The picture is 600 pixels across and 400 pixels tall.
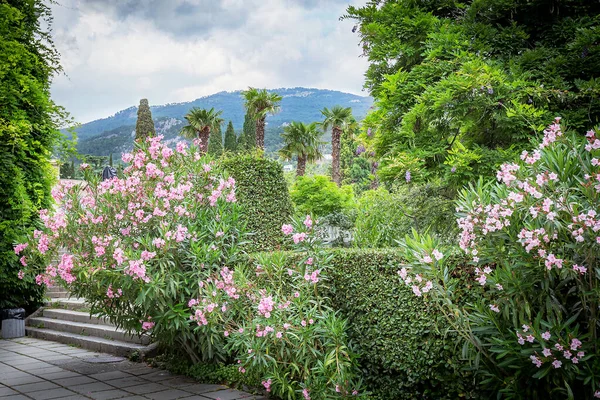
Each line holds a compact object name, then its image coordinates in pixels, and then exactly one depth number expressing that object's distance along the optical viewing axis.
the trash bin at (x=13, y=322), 8.55
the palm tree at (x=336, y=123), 30.00
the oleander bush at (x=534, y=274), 2.93
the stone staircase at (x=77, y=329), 6.75
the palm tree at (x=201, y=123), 31.28
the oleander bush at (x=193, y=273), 4.12
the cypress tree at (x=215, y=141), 38.44
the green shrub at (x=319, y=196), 21.39
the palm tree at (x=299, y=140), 28.20
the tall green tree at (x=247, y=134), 39.88
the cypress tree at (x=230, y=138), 41.86
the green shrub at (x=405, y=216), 7.36
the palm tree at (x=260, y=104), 27.19
